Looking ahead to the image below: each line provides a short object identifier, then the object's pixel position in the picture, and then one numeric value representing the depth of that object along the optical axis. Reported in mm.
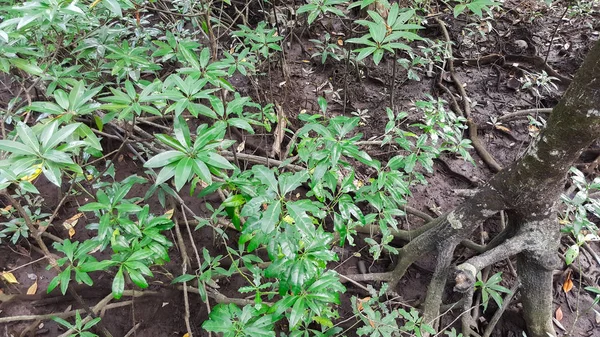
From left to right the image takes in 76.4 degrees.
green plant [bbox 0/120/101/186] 1191
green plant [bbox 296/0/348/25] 2152
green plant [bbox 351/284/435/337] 1907
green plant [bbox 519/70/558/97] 3477
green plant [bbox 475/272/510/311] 2197
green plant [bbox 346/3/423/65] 1762
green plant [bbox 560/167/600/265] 1964
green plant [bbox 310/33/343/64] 3575
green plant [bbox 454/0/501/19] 1913
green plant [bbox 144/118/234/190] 1230
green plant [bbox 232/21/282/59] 2449
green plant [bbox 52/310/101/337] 1771
